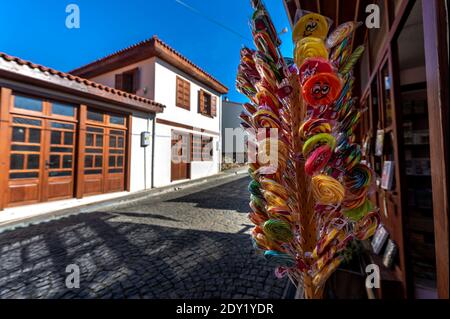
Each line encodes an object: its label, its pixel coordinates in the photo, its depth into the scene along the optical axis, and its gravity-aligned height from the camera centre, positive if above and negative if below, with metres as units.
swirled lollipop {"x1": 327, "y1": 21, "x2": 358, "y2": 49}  0.95 +0.68
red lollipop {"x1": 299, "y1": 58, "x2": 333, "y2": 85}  0.83 +0.45
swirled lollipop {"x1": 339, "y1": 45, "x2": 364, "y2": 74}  1.00 +0.57
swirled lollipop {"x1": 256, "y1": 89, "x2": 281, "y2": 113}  0.97 +0.35
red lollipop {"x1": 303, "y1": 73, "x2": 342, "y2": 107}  0.82 +0.35
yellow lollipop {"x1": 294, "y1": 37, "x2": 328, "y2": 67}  0.88 +0.55
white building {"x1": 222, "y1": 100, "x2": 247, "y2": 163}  17.77 +5.10
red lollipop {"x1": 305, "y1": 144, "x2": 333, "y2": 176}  0.83 +0.05
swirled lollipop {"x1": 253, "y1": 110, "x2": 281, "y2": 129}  0.96 +0.26
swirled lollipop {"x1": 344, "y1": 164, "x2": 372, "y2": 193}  0.93 -0.04
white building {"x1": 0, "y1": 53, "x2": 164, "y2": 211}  4.56 +0.96
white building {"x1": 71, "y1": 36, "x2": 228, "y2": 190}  7.98 +3.44
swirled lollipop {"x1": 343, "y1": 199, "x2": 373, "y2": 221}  0.94 -0.20
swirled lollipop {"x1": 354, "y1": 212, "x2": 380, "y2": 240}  1.00 -0.29
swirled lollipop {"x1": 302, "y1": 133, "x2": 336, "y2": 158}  0.83 +0.12
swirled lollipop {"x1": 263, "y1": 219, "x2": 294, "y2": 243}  0.93 -0.29
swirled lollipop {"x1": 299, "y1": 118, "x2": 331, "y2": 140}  0.86 +0.19
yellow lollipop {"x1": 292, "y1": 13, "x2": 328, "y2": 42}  0.95 +0.71
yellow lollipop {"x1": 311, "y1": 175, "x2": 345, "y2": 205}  0.82 -0.08
